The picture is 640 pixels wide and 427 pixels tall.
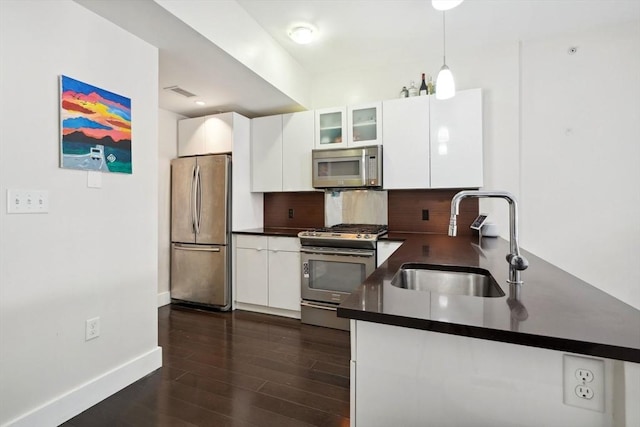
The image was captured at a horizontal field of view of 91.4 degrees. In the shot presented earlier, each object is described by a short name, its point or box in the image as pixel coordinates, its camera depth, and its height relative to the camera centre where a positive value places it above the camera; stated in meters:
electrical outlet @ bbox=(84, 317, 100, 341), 1.83 -0.68
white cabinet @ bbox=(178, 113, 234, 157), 3.56 +0.93
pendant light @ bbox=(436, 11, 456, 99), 2.06 +0.85
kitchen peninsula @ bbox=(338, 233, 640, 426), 0.71 -0.37
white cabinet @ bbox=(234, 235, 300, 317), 3.29 -0.65
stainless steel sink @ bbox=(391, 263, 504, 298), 1.48 -0.33
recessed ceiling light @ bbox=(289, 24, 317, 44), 2.71 +1.59
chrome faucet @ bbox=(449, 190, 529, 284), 1.22 -0.06
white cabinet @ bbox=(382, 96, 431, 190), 3.05 +0.69
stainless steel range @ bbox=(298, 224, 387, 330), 2.93 -0.52
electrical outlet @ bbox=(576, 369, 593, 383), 0.72 -0.38
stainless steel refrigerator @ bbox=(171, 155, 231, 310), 3.48 -0.19
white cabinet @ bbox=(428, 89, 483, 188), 2.89 +0.68
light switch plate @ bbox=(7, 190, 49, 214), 1.50 +0.07
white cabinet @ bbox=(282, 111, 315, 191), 3.52 +0.73
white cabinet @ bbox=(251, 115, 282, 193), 3.69 +0.72
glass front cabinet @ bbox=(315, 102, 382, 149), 3.23 +0.93
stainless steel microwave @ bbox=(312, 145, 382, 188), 3.13 +0.48
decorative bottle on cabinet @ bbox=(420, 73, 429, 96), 3.12 +1.24
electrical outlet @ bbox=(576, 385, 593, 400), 0.72 -0.42
